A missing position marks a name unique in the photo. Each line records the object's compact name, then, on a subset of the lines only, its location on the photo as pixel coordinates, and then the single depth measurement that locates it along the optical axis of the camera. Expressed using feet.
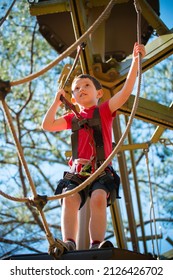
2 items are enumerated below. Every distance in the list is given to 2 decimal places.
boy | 10.95
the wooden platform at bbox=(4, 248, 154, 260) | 9.63
